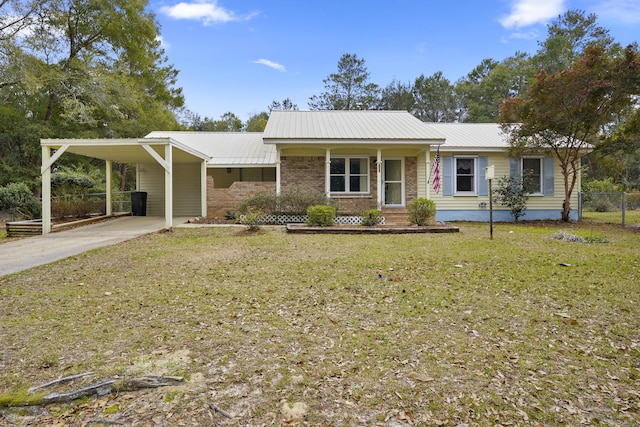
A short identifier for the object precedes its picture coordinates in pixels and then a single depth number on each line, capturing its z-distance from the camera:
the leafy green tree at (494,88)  33.44
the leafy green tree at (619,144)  12.28
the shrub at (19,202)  14.07
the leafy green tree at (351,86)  34.94
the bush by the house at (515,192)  14.67
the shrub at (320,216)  11.45
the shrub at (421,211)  11.55
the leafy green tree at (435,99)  35.97
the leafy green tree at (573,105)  11.42
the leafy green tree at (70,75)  17.77
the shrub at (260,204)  12.97
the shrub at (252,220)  10.68
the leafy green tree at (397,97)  35.25
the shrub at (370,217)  12.13
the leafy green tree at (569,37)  30.61
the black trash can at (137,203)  16.16
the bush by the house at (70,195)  13.22
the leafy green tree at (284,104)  37.94
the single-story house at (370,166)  13.57
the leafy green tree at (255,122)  38.75
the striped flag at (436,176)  12.51
